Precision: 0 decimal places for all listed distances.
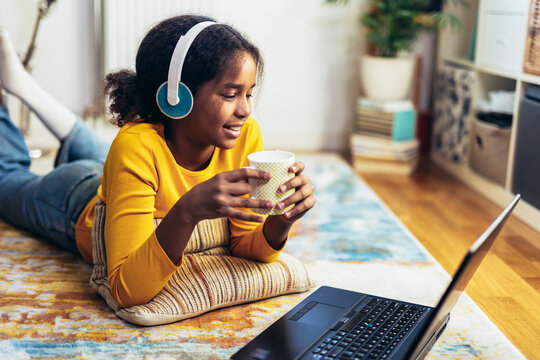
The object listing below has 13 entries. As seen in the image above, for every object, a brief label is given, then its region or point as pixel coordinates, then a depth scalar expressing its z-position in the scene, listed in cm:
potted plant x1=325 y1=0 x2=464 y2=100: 278
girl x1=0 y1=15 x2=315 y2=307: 109
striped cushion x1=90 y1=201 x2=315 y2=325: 126
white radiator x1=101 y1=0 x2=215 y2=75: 289
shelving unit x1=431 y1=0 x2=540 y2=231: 215
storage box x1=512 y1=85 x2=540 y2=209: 200
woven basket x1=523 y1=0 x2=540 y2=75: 204
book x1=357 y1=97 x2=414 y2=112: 278
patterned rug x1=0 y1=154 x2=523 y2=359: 118
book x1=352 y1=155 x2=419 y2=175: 279
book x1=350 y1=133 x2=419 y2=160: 277
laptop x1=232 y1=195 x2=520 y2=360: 100
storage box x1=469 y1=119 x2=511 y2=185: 226
